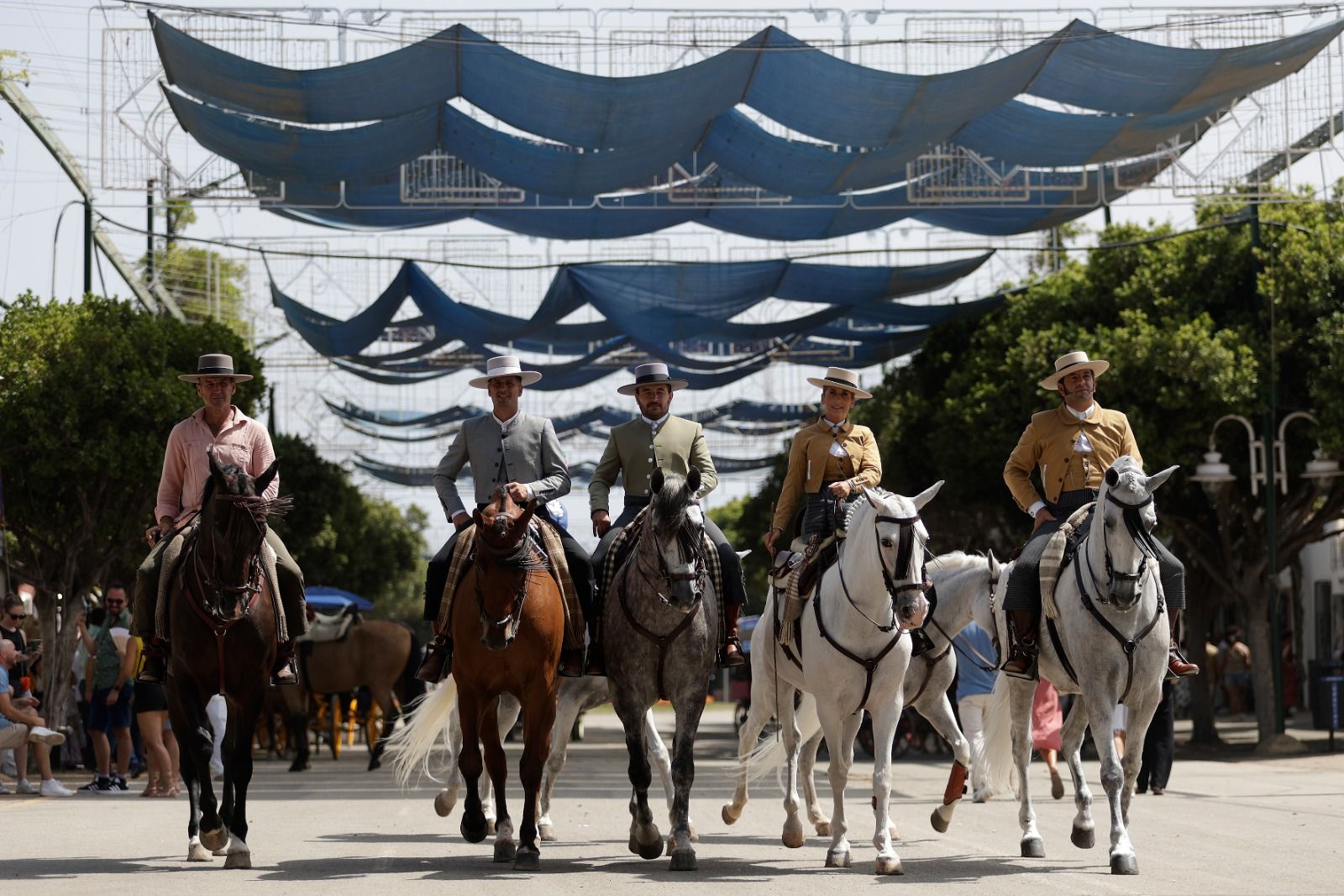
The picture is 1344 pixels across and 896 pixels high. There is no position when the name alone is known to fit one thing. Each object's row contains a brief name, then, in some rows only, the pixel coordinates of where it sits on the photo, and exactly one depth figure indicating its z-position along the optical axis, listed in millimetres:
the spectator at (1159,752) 19734
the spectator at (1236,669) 43375
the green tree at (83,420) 27141
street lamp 28141
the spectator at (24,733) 20000
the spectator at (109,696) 21703
